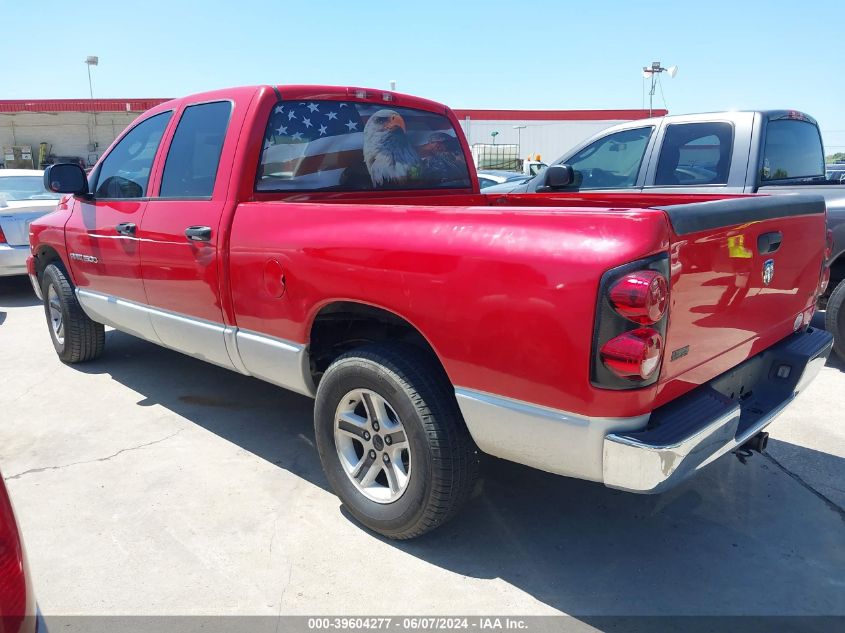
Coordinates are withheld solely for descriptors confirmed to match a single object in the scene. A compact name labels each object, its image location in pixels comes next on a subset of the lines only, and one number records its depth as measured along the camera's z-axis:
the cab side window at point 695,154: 5.34
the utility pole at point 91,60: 32.81
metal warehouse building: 33.19
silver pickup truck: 5.15
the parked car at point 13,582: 1.40
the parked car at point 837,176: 6.11
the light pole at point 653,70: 18.44
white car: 7.95
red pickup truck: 2.11
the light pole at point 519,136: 33.09
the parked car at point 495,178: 11.82
